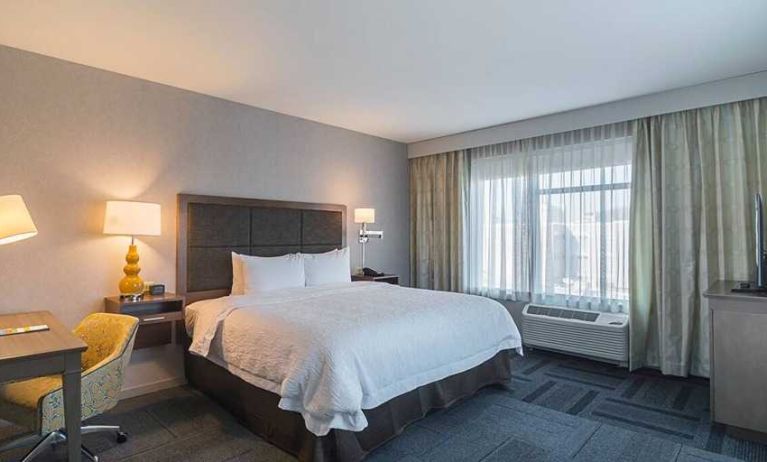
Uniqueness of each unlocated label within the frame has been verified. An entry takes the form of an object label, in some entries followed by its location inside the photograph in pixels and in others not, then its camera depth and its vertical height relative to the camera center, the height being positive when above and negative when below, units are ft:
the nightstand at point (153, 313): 10.80 -1.86
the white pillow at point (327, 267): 14.46 -0.96
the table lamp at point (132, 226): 10.72 +0.41
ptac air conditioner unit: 13.88 -3.24
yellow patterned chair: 7.31 -2.69
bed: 7.83 -2.30
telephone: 17.35 -1.37
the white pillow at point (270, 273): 12.83 -1.01
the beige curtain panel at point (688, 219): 12.08 +0.50
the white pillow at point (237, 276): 13.01 -1.08
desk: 6.33 -1.83
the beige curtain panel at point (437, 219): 18.58 +0.87
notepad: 7.62 -1.60
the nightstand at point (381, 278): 16.91 -1.55
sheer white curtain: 14.52 +0.68
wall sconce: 17.20 +0.71
